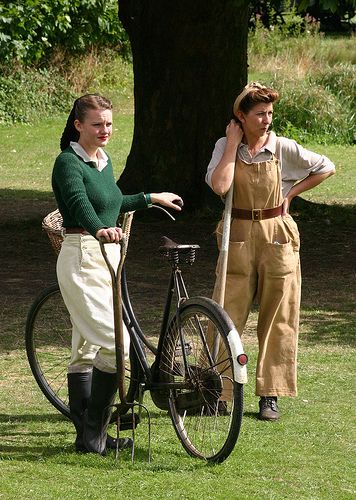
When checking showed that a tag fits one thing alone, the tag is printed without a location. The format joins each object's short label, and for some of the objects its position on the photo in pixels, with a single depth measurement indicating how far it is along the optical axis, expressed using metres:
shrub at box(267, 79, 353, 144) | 46.81
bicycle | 10.96
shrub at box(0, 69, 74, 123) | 54.55
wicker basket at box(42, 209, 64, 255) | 11.84
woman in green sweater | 11.34
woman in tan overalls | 12.91
